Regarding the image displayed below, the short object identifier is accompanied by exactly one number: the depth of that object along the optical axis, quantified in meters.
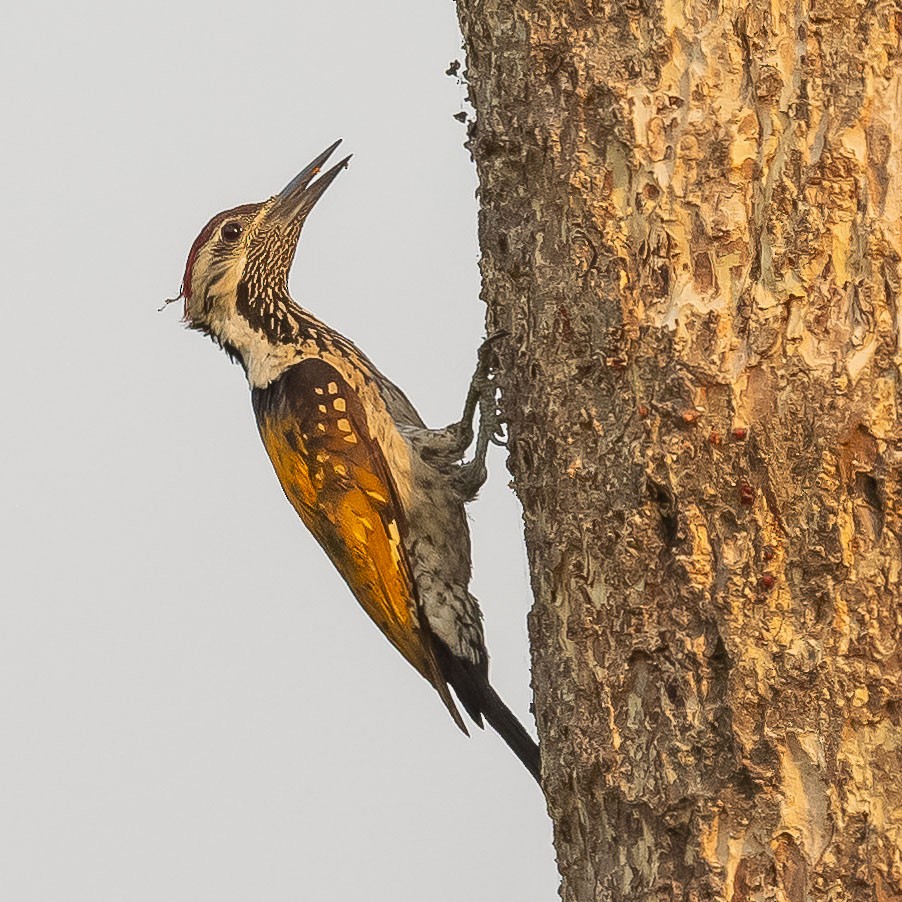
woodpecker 8.19
